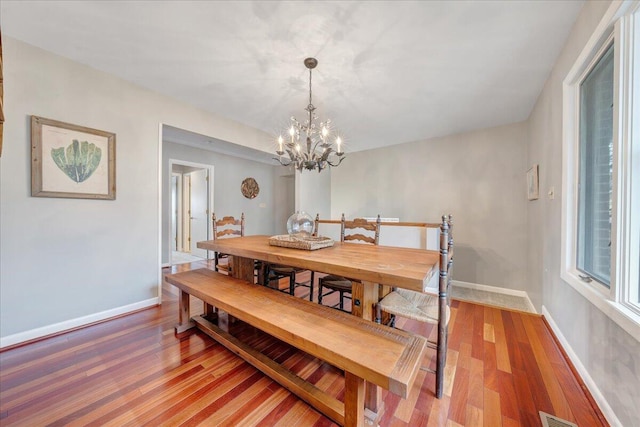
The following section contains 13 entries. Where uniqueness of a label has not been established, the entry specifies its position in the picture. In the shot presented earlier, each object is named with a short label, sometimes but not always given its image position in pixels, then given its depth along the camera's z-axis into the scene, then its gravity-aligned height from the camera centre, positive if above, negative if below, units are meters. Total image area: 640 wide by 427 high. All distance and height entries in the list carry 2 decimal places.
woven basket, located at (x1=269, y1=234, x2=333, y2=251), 1.92 -0.25
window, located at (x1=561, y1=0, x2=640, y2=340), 1.21 +0.27
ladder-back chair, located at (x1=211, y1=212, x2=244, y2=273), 2.79 -0.25
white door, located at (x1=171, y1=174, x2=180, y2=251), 5.96 -0.05
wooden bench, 1.06 -0.65
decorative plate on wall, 5.44 +0.53
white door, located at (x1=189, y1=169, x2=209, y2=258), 5.04 +0.05
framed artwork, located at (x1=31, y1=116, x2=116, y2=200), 2.10 +0.46
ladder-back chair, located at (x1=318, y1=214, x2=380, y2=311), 2.17 -0.30
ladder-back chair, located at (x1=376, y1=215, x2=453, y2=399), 1.45 -0.64
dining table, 1.30 -0.32
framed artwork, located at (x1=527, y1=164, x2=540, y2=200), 2.71 +0.34
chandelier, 2.14 +0.57
